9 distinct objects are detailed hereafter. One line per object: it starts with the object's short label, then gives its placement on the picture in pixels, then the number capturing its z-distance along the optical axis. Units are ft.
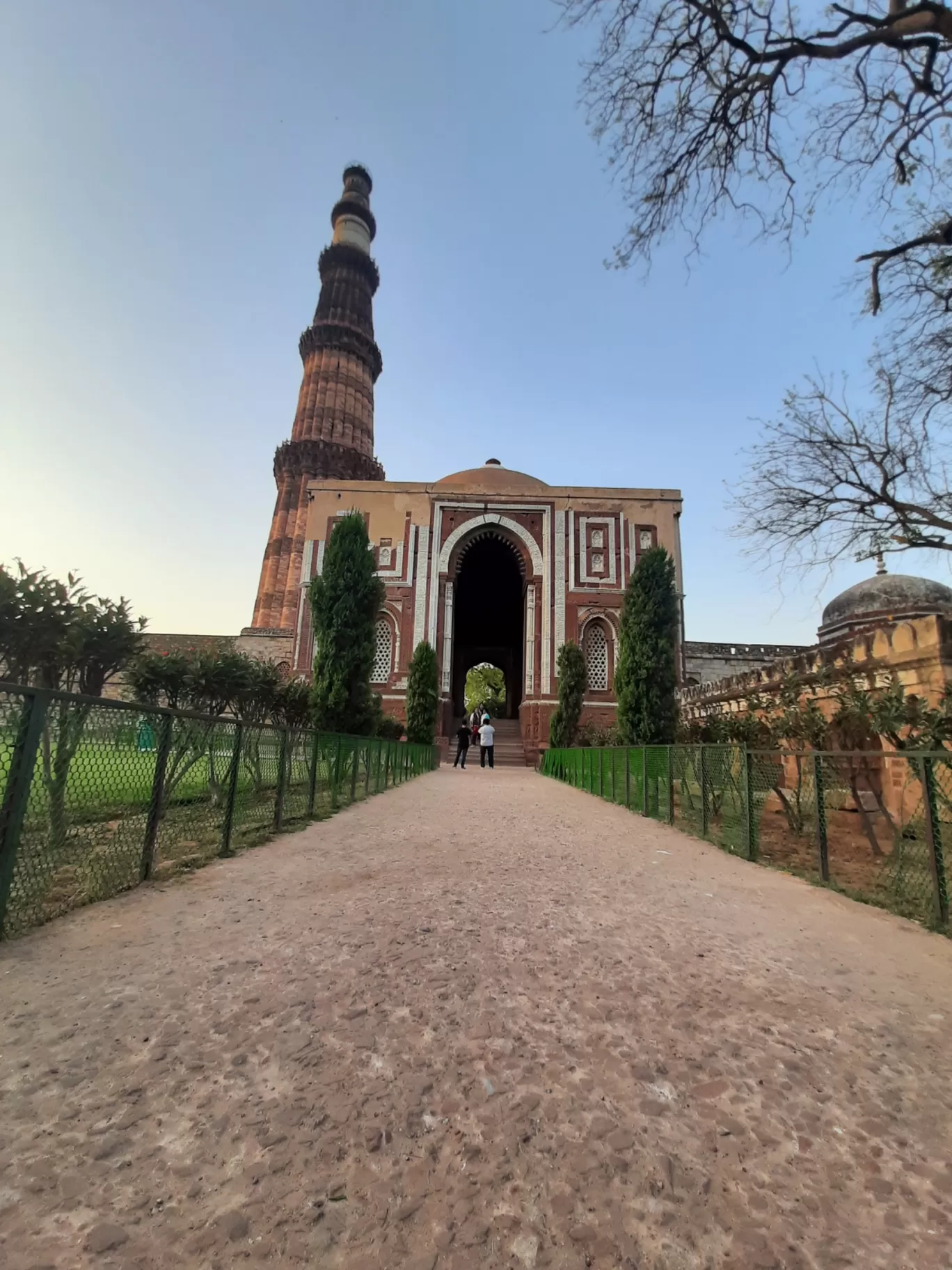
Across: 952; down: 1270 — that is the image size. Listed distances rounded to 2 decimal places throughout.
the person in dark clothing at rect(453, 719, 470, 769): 60.75
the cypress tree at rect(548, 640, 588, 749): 63.72
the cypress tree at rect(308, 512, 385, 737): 36.04
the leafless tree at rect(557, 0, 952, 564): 17.53
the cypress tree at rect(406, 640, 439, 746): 65.67
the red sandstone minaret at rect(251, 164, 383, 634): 106.63
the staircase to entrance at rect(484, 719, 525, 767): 74.02
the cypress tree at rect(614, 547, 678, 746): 45.85
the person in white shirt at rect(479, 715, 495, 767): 61.87
